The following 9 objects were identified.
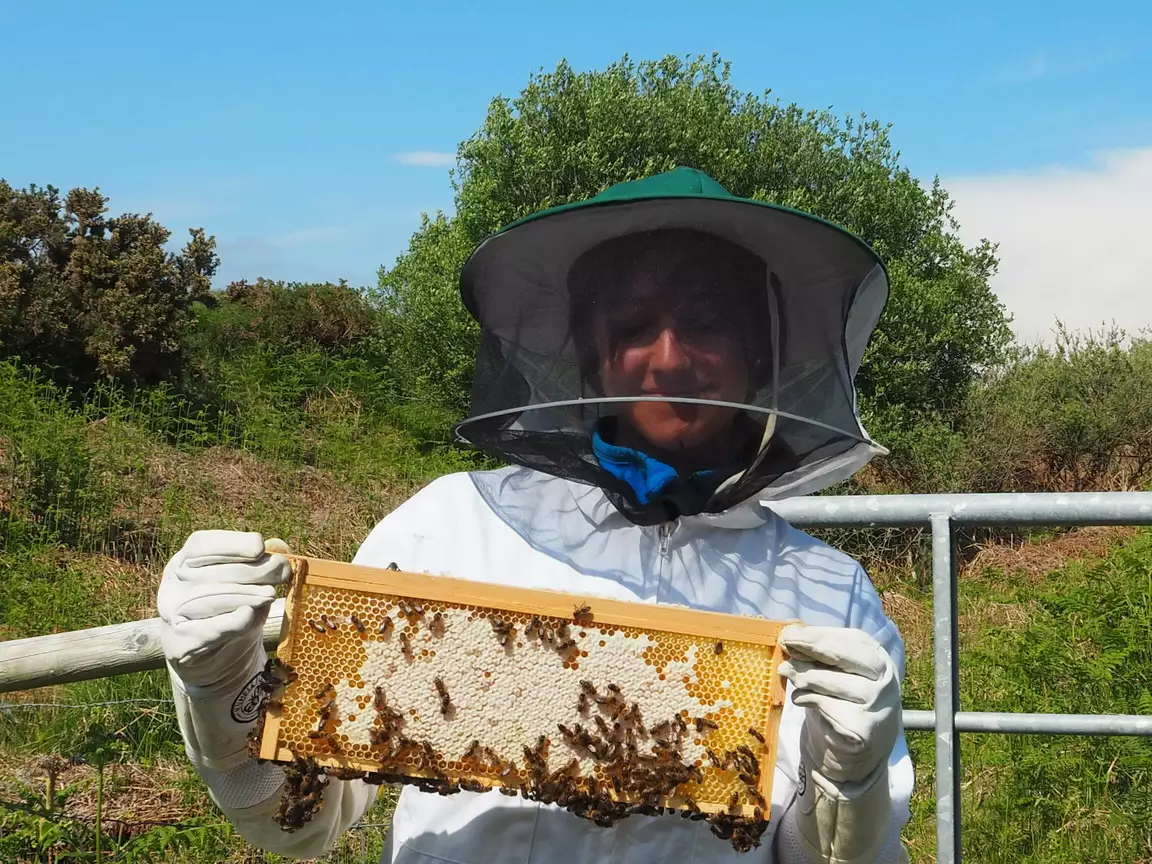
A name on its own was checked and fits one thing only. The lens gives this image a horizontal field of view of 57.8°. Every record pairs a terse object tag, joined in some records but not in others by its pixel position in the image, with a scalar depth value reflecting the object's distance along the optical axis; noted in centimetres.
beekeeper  197
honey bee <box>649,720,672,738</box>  188
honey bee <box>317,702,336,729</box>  186
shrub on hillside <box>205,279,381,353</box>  1830
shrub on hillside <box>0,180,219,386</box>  1217
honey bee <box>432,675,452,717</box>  189
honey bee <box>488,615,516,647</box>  191
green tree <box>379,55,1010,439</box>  1538
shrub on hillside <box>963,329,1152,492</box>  1472
